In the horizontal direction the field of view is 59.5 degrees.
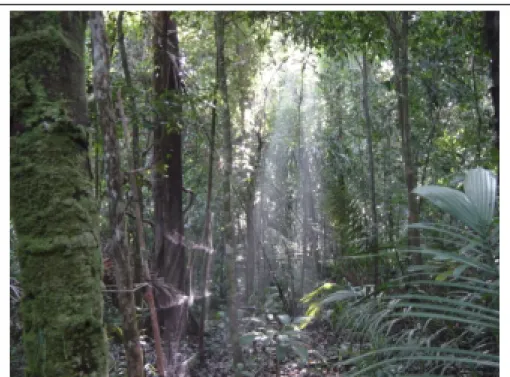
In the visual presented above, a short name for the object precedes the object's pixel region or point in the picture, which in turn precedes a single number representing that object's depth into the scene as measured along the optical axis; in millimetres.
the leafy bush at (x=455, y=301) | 1107
